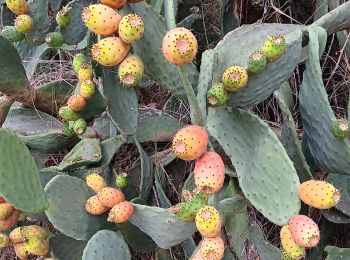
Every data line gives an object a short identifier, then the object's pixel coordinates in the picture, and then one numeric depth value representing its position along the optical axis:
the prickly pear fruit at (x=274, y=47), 1.31
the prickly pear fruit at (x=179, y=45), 1.15
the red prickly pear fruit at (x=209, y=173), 1.21
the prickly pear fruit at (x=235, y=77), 1.34
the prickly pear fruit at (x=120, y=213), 1.46
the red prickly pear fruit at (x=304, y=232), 1.17
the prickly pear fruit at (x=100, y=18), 1.27
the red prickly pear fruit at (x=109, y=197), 1.50
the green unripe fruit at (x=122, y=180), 1.72
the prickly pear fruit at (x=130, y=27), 1.26
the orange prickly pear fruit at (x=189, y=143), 1.21
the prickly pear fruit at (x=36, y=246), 1.63
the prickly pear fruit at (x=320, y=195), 1.22
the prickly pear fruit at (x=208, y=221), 1.20
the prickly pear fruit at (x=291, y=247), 1.23
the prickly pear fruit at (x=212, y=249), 1.21
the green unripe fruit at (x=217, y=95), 1.37
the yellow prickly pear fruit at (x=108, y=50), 1.29
